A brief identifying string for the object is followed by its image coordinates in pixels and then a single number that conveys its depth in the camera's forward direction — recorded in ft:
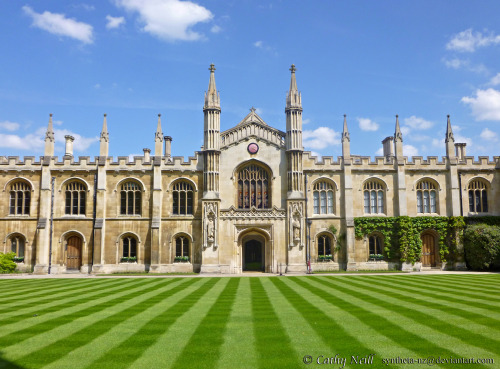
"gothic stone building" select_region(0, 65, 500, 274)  108.99
